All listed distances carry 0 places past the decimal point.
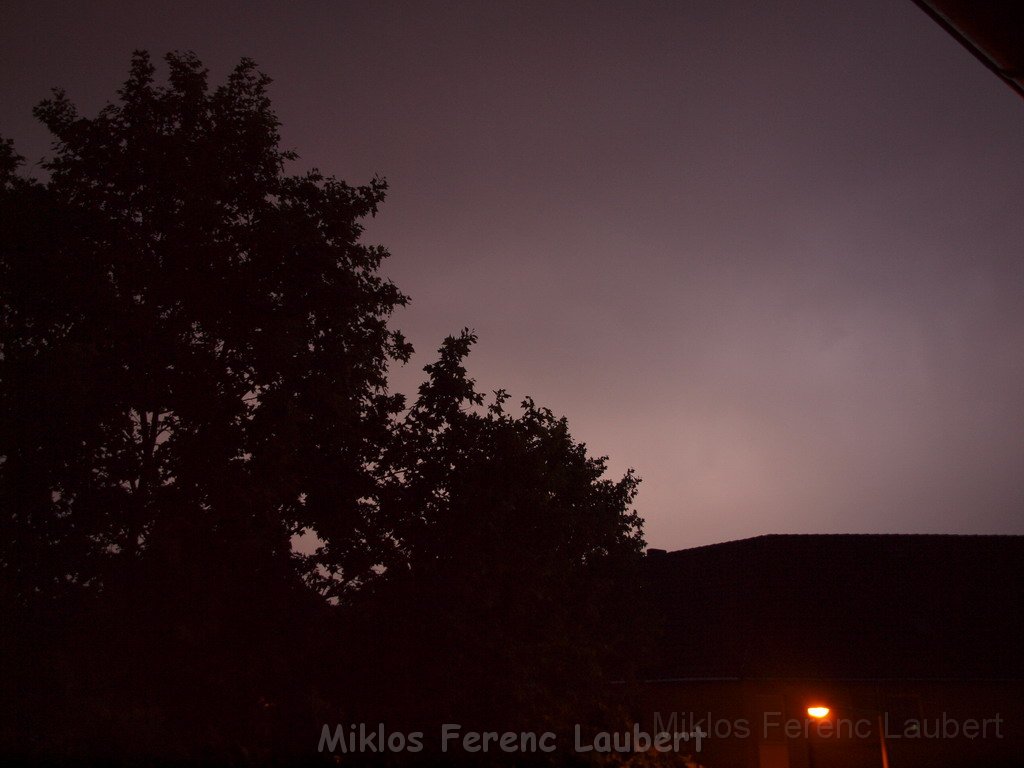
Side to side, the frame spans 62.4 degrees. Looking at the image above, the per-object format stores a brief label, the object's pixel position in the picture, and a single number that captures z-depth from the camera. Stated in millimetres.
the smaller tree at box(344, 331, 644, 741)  16953
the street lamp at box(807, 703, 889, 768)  19000
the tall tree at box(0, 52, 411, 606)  16672
